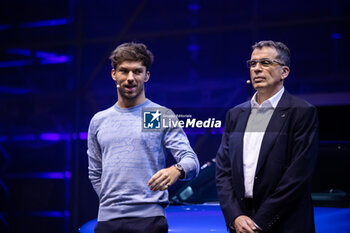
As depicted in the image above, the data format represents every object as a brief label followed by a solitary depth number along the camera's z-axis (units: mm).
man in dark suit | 4355
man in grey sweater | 4613
